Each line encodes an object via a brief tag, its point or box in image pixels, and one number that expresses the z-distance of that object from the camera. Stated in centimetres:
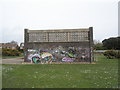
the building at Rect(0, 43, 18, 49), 6001
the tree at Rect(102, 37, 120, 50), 4204
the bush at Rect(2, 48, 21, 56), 2784
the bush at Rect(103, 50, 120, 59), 1880
